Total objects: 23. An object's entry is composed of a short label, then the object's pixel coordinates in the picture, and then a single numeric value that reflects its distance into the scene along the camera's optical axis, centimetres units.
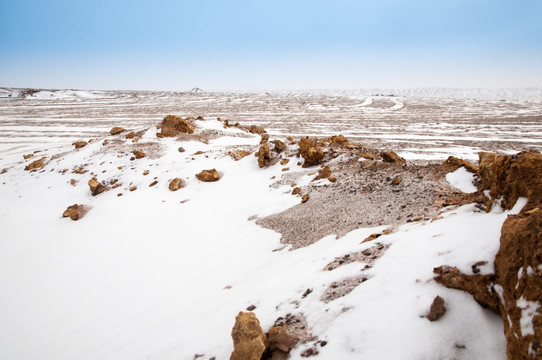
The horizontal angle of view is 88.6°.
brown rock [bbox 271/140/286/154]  1000
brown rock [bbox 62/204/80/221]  842
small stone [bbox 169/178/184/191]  915
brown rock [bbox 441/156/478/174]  577
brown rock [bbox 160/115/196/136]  1367
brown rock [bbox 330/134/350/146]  990
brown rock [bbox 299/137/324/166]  862
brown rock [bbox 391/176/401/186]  602
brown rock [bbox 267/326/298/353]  277
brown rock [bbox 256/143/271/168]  940
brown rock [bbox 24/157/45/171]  1301
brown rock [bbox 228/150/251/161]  1030
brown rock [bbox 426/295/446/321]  241
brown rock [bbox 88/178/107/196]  977
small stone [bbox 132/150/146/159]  1166
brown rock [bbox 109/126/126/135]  1578
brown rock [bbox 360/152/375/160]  803
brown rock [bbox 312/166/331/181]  749
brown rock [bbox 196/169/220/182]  923
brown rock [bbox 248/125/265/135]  1642
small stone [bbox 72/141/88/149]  1477
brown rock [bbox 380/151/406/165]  734
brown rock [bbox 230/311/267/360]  270
